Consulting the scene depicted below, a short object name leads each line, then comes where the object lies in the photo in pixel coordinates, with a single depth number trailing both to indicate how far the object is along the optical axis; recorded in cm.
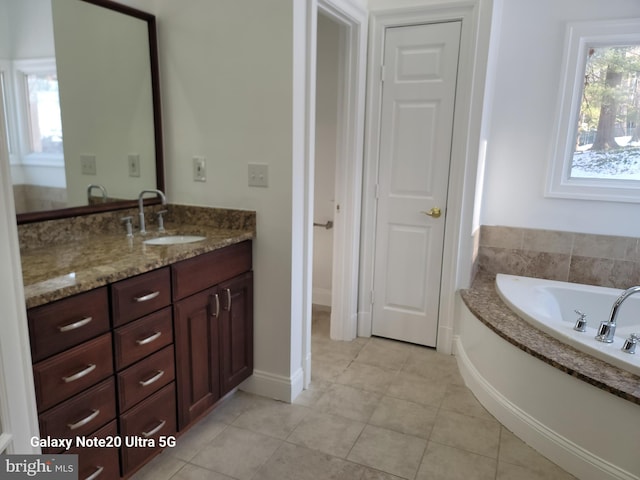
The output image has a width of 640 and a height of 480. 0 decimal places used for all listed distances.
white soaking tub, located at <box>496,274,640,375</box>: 261
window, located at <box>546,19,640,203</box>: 275
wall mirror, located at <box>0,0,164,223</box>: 180
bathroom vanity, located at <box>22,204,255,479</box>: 136
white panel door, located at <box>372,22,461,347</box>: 273
